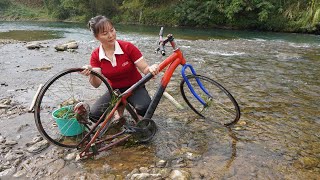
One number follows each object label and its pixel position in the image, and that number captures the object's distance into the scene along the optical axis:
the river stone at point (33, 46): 13.88
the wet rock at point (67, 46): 13.34
